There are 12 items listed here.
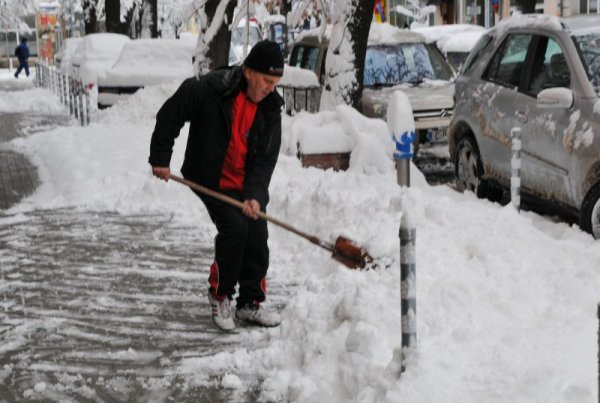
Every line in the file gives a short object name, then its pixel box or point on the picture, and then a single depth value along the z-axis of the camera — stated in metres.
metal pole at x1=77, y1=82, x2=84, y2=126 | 18.90
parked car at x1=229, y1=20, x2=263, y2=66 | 48.38
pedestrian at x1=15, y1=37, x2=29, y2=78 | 46.53
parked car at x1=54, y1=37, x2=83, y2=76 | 34.73
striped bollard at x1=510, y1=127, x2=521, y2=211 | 8.73
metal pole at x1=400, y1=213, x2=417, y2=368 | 4.86
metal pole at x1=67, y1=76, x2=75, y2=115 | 22.28
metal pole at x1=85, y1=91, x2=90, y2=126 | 18.65
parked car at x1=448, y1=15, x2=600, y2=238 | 8.20
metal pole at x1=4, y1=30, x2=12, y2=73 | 59.22
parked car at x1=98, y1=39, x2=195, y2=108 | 19.81
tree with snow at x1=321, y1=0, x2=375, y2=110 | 13.19
